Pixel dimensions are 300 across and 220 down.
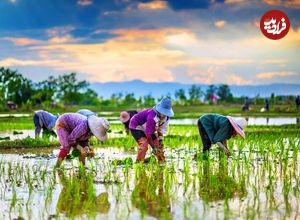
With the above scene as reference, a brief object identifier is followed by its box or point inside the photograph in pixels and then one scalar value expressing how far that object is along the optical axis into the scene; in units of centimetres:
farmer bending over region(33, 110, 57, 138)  1276
